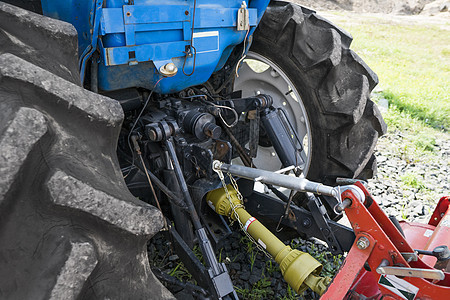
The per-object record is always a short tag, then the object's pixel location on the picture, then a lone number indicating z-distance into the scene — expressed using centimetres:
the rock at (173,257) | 244
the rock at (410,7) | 2350
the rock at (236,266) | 239
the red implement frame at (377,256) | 144
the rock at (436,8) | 1958
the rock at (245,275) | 232
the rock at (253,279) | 229
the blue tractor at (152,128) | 88
